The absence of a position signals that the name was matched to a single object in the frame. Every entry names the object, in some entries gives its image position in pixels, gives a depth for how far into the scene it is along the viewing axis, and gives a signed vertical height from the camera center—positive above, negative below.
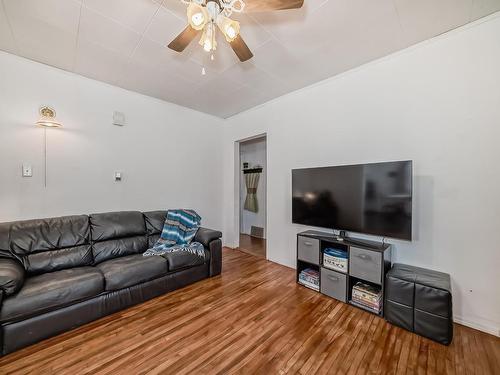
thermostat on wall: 3.01 +0.95
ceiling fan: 1.38 +1.17
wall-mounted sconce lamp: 2.41 +0.73
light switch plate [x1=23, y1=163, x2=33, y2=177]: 2.40 +0.16
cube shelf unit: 2.07 -0.85
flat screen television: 2.01 -0.15
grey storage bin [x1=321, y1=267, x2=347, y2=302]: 2.30 -1.14
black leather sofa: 1.63 -0.87
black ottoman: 1.64 -0.99
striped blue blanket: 2.72 -0.72
